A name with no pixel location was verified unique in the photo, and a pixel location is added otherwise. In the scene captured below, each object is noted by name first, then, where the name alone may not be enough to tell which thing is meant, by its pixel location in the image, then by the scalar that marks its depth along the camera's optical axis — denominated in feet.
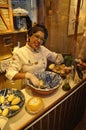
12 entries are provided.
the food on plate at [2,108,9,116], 2.67
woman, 4.22
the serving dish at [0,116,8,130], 2.48
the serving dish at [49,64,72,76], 4.32
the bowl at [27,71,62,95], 3.39
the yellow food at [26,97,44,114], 2.90
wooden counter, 2.76
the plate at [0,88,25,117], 2.81
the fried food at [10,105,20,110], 2.82
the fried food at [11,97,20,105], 2.97
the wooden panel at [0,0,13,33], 6.64
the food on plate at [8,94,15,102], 3.05
